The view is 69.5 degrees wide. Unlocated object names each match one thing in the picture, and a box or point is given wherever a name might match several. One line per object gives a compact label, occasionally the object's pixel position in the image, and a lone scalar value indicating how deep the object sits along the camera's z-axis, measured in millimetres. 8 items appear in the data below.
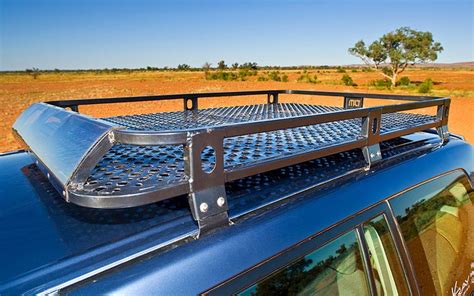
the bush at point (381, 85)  34425
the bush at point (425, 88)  28328
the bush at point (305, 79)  39975
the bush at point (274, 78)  43188
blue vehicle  833
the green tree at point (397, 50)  41125
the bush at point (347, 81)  36281
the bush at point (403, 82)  39631
